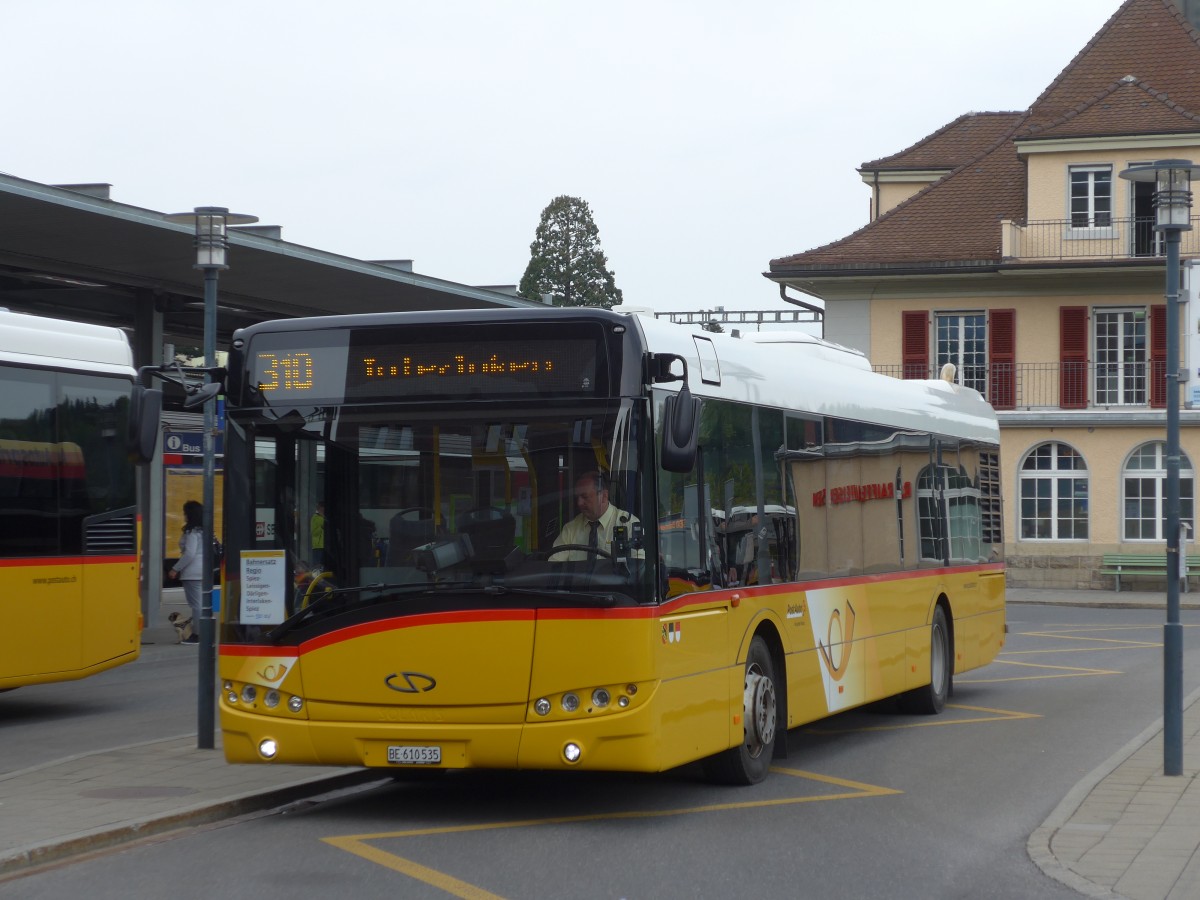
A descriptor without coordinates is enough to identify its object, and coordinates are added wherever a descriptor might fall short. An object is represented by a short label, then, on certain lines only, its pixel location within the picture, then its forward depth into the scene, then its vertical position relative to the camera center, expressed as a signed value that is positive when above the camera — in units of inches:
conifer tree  3595.0 +485.7
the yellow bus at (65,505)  582.6 -3.3
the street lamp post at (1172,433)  432.5 +16.4
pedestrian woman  941.8 -34.8
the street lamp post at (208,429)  475.5 +17.6
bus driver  362.0 -5.5
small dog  968.9 -70.1
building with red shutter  1728.6 +191.5
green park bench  1653.5 -60.7
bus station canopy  792.3 +118.8
